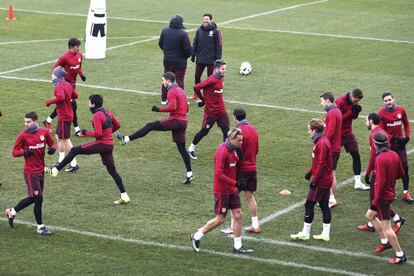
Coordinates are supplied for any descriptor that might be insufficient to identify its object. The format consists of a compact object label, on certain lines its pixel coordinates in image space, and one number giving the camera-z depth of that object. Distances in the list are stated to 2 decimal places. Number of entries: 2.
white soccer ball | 29.23
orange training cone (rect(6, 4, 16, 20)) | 38.16
